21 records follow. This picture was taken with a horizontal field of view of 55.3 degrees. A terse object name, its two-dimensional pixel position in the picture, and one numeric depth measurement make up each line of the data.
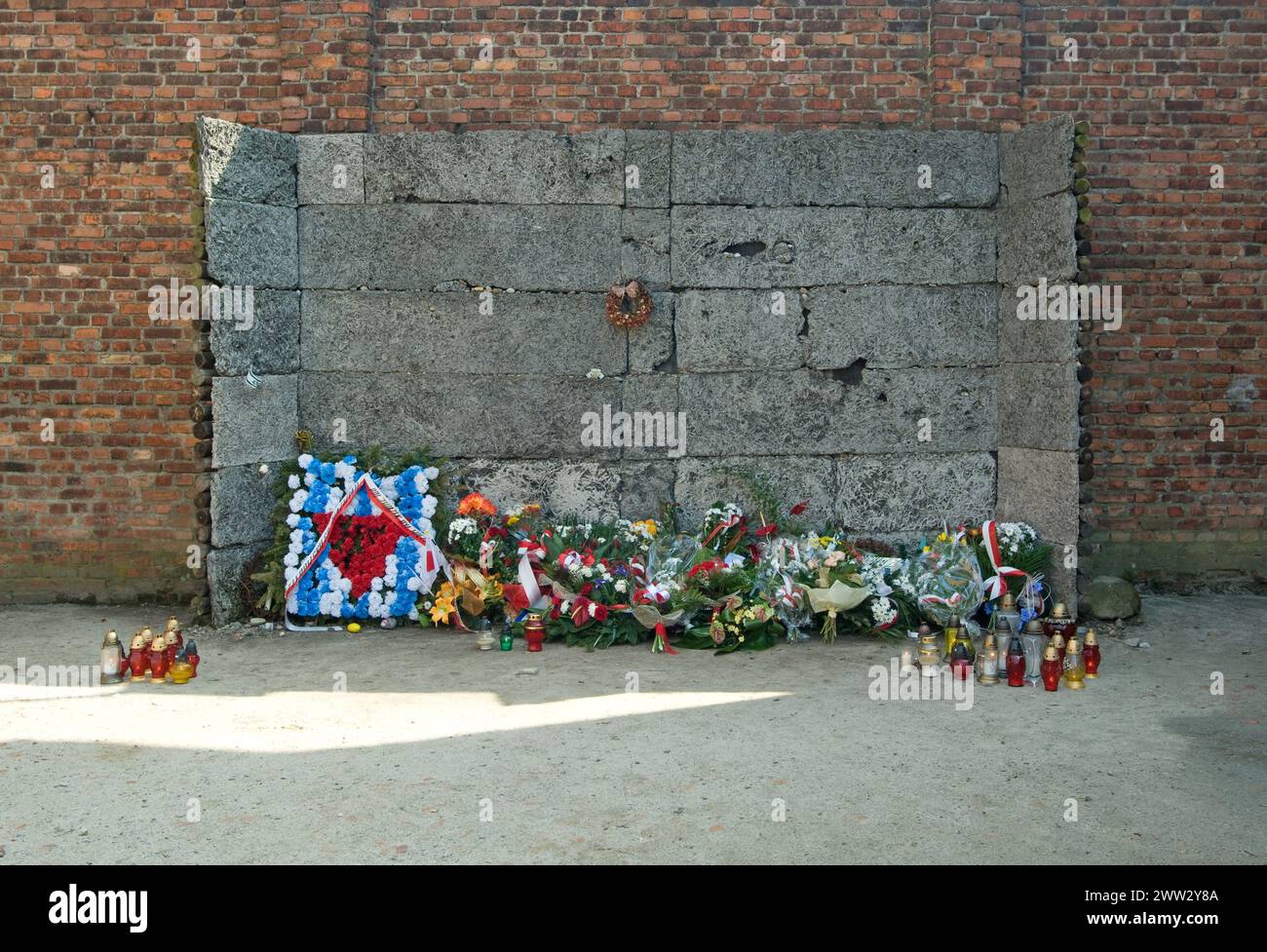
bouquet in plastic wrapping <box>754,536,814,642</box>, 7.57
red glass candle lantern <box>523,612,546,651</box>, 7.40
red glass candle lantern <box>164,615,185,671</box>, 6.64
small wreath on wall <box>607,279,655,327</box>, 8.41
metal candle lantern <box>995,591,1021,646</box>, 6.82
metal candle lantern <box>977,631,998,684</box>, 6.56
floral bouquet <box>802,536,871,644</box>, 7.51
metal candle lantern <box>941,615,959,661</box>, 7.11
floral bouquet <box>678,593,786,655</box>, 7.35
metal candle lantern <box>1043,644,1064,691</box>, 6.38
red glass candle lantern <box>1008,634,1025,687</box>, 6.48
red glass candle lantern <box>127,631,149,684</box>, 6.68
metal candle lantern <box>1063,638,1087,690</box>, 6.42
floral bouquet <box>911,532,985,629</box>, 7.60
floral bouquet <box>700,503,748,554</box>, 8.22
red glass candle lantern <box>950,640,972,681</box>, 6.61
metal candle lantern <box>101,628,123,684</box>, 6.63
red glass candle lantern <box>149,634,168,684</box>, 6.57
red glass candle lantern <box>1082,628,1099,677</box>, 6.71
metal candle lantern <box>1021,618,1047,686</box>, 6.60
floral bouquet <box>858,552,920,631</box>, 7.62
